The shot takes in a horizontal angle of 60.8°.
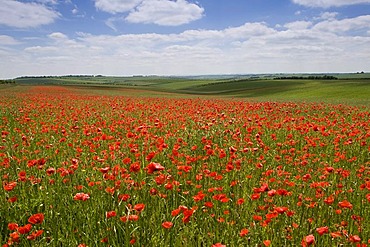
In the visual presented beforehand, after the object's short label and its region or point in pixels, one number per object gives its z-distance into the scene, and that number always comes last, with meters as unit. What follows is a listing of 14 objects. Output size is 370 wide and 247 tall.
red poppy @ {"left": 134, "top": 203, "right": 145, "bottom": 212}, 2.43
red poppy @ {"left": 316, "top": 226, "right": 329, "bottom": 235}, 2.31
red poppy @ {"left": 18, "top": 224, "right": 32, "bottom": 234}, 2.36
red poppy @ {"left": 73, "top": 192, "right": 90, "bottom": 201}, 2.80
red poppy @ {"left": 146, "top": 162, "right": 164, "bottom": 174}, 2.84
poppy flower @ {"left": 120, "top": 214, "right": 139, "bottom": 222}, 2.53
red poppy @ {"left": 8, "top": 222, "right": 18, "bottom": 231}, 2.53
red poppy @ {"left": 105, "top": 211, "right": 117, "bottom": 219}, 2.72
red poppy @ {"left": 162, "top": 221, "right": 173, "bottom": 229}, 2.29
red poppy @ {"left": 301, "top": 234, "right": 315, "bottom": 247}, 2.17
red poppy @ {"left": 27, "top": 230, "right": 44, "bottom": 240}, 2.43
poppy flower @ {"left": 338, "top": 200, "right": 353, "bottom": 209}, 2.73
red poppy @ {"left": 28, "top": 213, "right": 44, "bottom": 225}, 2.54
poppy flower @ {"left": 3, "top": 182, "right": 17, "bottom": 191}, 2.93
